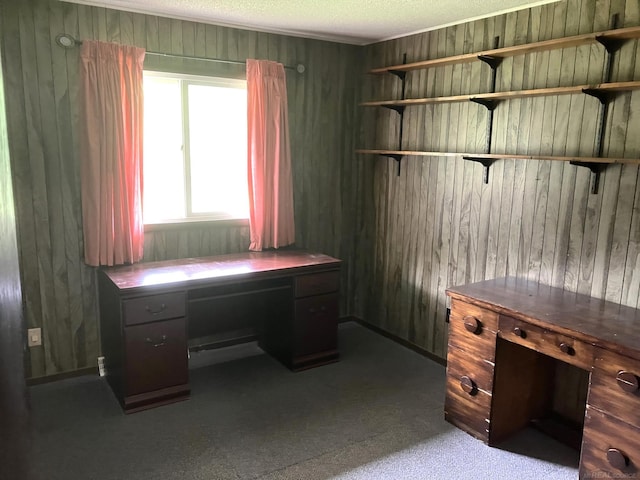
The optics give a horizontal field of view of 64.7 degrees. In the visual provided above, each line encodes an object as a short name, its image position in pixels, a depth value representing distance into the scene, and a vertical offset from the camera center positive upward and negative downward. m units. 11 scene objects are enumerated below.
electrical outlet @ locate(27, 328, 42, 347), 3.03 -1.10
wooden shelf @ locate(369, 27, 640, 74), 2.35 +0.60
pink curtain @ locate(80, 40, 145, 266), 2.97 +0.03
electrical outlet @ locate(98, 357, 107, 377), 3.27 -1.37
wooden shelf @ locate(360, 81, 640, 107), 2.35 +0.37
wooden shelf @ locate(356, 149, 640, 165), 2.35 +0.03
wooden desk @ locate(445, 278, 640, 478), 2.05 -0.93
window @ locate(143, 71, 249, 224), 3.33 +0.05
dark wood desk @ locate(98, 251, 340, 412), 2.82 -0.99
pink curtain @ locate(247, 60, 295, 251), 3.50 +0.00
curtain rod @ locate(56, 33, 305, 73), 2.89 +0.63
